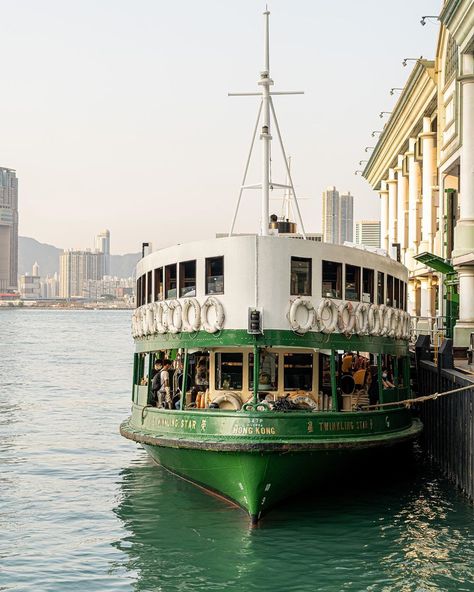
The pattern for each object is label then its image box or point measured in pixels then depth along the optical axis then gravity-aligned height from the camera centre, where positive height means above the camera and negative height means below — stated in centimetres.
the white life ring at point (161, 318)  2339 +28
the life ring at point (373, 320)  2333 +29
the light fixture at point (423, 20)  4775 +1544
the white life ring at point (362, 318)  2281 +32
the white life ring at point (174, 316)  2269 +32
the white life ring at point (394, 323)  2497 +23
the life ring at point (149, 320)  2464 +24
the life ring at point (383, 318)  2406 +34
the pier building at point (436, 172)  3775 +881
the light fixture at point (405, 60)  5459 +1546
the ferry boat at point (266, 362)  2083 -73
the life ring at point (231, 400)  2206 -160
